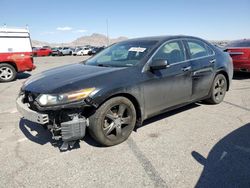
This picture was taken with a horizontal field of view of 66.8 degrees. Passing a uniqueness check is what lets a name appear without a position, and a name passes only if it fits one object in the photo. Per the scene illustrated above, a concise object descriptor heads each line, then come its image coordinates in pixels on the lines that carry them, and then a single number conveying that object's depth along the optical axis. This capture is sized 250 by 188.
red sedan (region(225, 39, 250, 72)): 6.51
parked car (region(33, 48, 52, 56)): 29.92
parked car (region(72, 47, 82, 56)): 31.69
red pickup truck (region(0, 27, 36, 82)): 7.71
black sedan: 2.48
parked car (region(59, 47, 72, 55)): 31.56
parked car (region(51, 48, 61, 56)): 30.82
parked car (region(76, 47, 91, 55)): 31.57
